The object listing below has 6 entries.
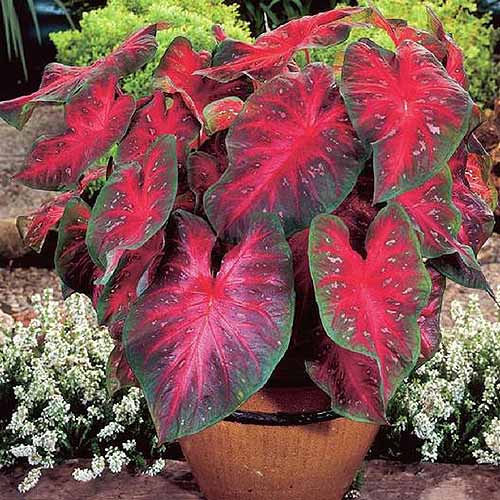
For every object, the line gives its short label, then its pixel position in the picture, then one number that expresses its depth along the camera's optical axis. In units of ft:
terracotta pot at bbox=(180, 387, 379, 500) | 5.05
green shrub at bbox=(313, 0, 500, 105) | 14.12
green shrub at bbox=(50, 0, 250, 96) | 12.46
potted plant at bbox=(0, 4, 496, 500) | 4.34
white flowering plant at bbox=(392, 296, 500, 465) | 6.66
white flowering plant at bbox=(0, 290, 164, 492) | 6.50
